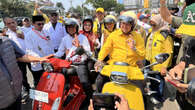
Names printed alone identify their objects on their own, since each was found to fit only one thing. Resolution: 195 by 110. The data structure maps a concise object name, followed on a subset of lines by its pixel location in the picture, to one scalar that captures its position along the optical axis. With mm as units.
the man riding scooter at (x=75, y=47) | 2568
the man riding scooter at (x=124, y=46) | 2308
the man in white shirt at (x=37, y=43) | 2957
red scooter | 2037
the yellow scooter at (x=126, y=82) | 1553
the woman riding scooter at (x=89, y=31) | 3674
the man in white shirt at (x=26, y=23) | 4871
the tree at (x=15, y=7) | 33688
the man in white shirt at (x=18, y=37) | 3363
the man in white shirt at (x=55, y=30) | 3648
